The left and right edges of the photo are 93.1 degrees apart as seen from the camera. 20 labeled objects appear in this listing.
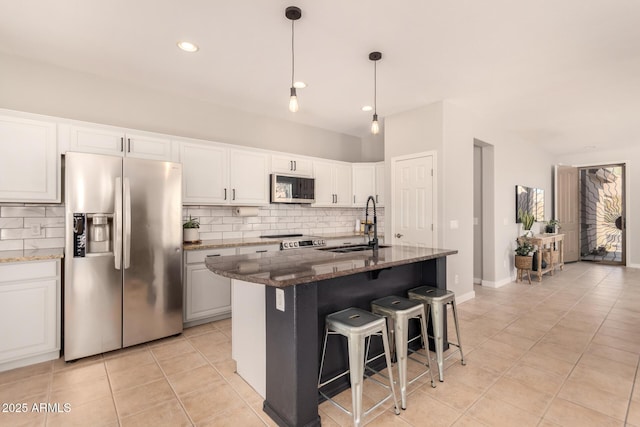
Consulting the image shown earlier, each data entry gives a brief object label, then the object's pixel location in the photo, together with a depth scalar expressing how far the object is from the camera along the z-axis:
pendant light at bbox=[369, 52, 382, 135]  2.93
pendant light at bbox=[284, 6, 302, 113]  2.27
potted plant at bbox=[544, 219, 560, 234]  6.62
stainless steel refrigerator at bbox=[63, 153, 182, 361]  2.69
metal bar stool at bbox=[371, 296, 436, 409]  2.02
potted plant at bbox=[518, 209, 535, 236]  5.82
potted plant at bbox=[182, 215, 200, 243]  3.67
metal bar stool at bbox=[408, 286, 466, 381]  2.36
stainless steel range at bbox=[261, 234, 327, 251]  4.12
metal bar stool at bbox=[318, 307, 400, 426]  1.78
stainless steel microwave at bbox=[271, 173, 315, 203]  4.47
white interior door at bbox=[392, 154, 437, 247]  4.17
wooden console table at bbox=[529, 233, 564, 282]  5.59
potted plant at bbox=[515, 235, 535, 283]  5.40
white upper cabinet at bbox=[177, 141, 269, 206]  3.71
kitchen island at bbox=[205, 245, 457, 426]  1.74
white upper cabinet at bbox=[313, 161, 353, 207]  5.11
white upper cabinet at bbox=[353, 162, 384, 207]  5.48
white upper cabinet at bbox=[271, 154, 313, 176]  4.54
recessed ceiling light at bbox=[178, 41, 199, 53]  2.75
